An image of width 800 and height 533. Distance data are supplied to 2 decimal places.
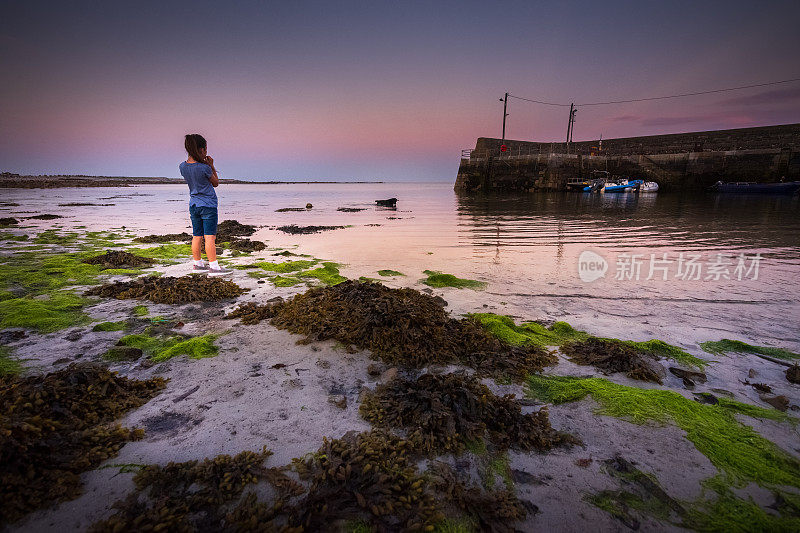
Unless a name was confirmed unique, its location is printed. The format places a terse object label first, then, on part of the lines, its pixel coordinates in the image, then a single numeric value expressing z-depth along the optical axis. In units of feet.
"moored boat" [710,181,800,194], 107.14
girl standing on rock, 21.06
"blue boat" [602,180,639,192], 137.08
